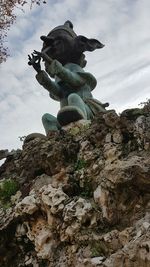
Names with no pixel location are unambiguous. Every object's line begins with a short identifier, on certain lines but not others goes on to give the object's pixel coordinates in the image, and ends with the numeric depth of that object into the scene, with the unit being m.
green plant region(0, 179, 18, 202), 4.42
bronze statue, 6.18
